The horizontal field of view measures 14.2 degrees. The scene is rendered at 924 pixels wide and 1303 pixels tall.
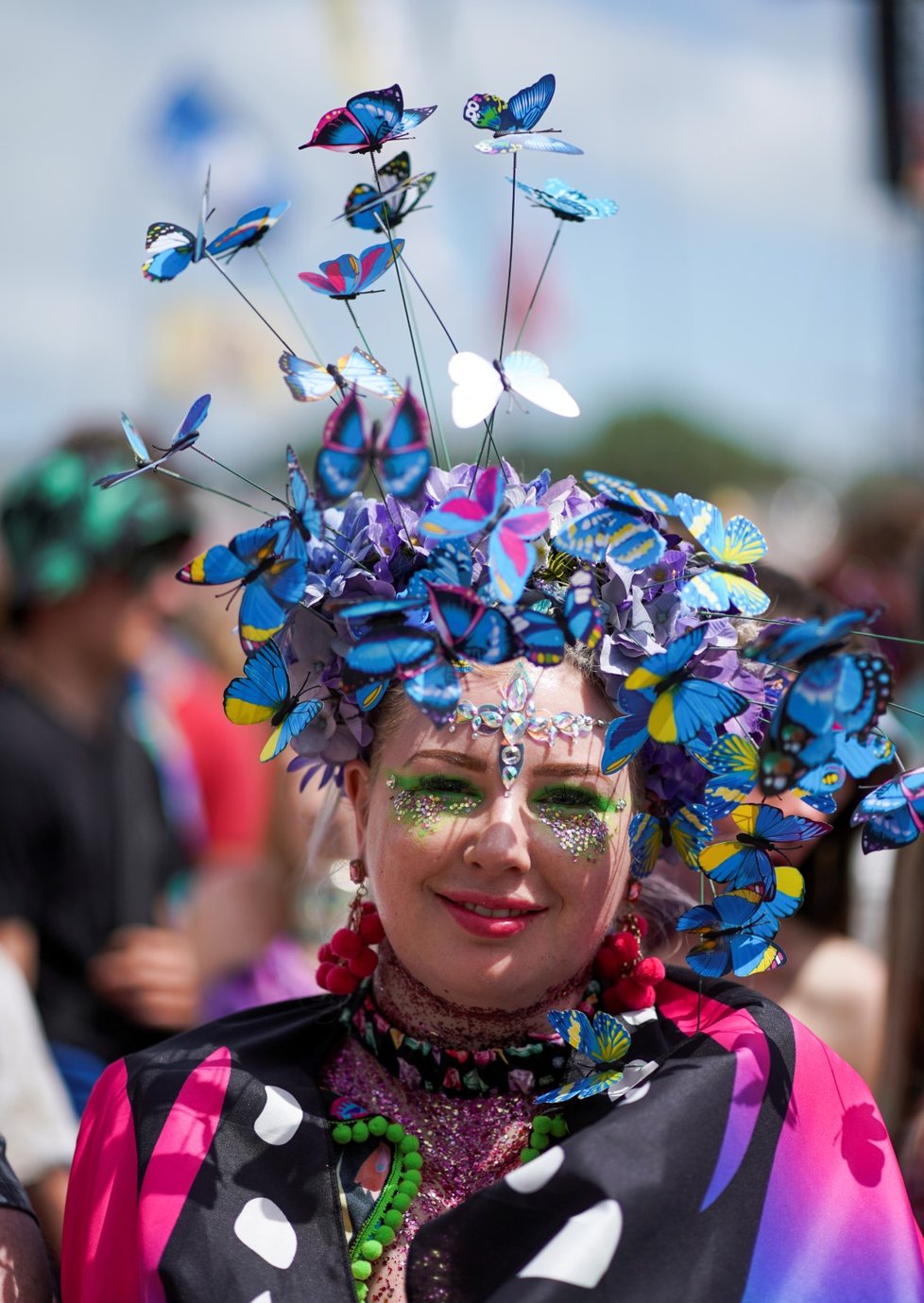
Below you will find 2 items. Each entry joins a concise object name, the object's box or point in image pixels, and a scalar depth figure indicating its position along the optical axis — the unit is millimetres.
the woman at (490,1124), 1628
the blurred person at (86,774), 2275
